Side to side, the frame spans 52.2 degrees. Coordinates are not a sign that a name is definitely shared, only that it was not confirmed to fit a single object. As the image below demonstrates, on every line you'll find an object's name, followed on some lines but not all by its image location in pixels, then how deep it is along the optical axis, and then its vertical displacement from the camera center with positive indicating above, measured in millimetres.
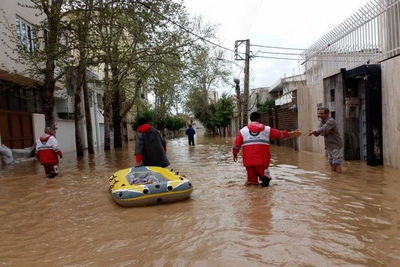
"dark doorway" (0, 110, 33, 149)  18516 -133
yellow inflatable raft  7109 -1206
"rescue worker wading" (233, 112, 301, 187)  8172 -596
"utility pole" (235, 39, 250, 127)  28005 +2976
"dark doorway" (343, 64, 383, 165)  11102 -100
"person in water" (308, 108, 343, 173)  9945 -614
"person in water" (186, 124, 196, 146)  28305 -1041
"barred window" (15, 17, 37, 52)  17828 +4347
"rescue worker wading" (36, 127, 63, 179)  11180 -681
